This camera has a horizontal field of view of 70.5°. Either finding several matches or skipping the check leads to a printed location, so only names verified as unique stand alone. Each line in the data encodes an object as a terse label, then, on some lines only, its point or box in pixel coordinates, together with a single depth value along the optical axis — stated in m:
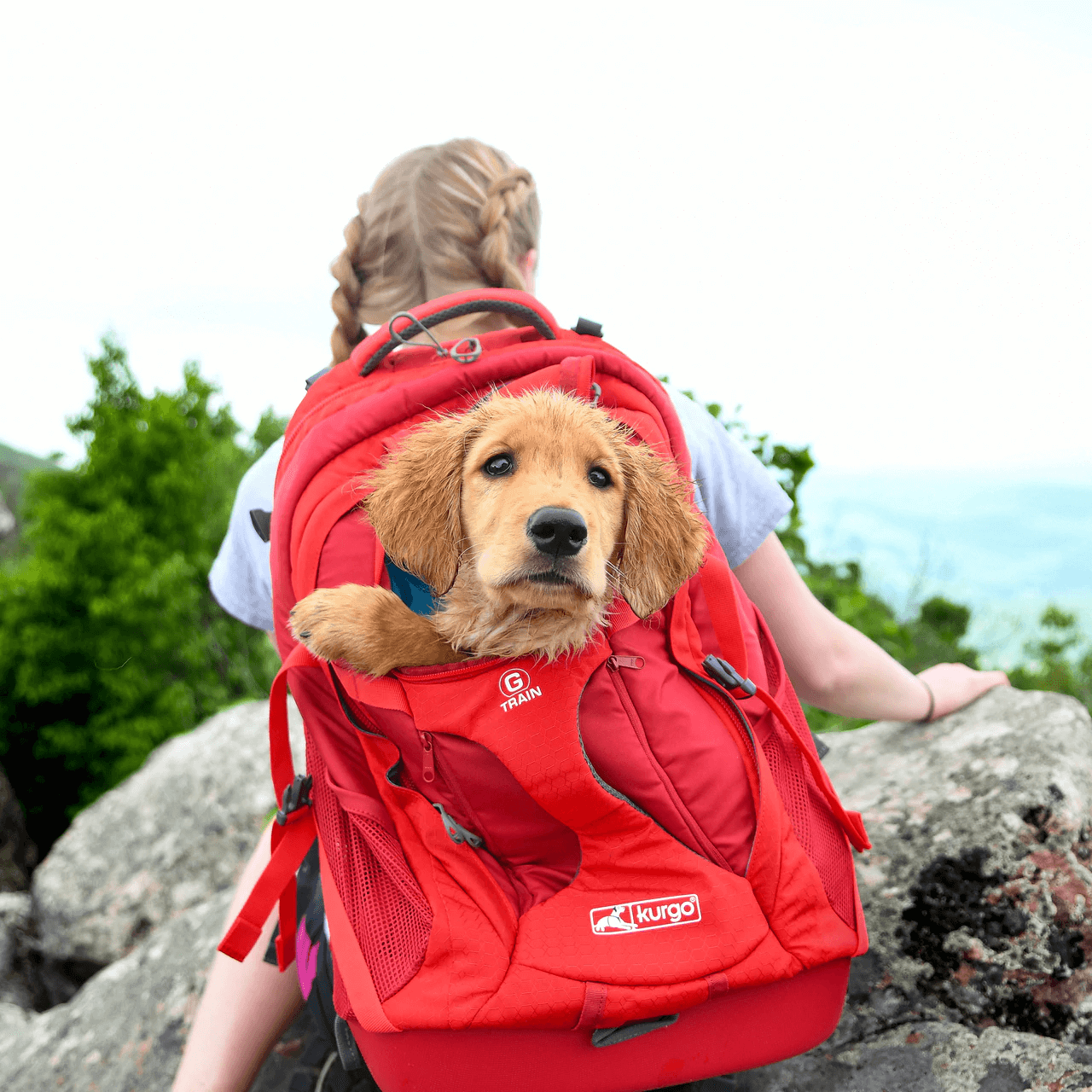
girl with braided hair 1.70
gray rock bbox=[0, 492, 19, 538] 17.53
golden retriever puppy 1.10
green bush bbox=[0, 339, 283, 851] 10.57
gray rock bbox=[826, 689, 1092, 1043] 1.59
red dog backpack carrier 1.18
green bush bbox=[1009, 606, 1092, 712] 4.32
